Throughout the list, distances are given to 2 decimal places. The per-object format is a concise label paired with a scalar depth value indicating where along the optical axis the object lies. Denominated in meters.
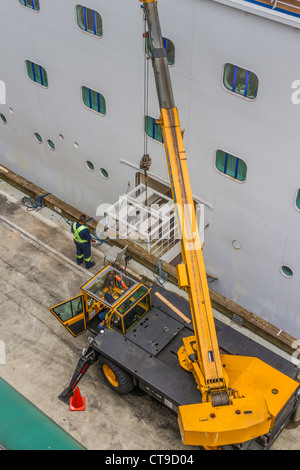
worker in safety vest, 14.91
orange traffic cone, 12.51
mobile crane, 10.38
